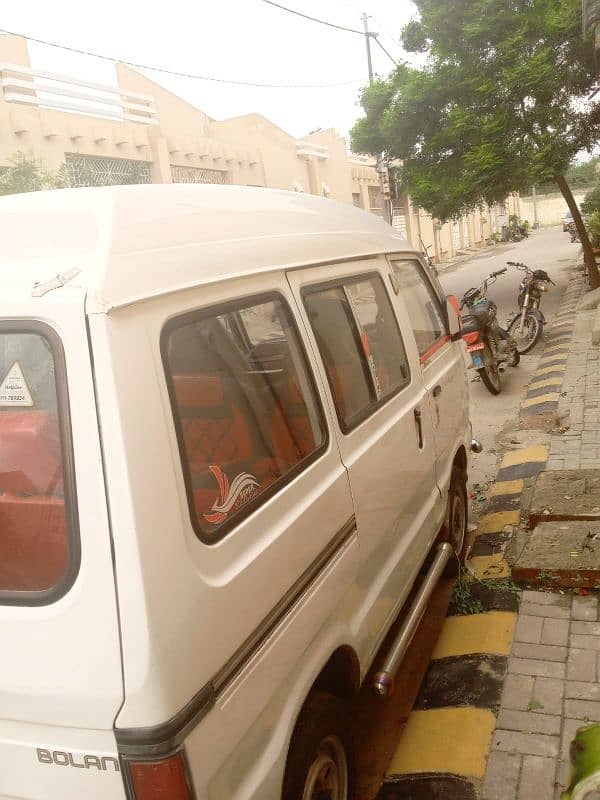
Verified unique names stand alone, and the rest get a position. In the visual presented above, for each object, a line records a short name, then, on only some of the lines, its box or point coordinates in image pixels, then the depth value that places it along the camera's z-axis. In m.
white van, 1.32
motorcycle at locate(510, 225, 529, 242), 43.47
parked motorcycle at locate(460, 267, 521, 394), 7.66
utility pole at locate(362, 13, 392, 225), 19.86
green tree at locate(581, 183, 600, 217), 19.87
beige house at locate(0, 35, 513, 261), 15.22
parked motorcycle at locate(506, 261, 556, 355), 9.68
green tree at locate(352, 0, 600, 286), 11.92
